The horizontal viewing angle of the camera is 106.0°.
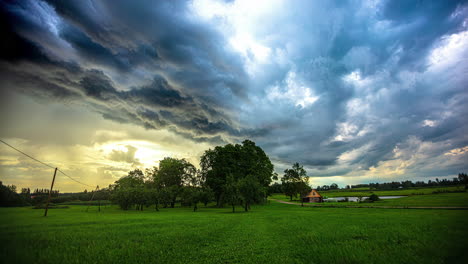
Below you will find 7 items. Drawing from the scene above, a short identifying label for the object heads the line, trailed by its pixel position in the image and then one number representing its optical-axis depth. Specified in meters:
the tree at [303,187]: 82.57
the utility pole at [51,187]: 35.62
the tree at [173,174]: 74.69
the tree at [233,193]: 45.23
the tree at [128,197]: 61.39
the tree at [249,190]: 46.08
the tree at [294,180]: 87.06
